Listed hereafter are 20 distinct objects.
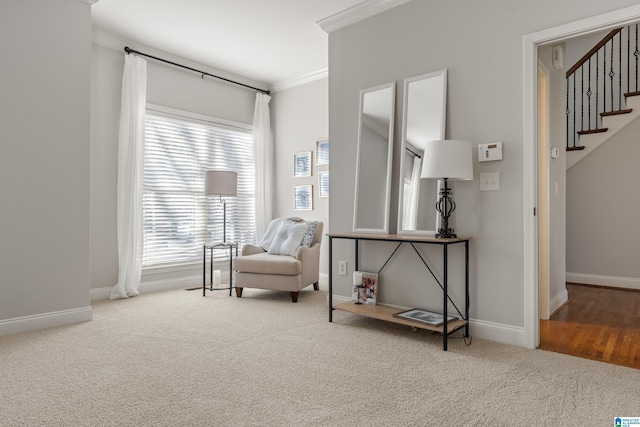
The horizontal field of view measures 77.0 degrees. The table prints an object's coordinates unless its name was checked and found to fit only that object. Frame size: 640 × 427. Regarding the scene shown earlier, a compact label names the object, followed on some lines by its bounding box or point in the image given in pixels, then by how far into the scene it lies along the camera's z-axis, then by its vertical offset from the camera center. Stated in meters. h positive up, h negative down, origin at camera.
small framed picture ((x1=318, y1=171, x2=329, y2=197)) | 5.21 +0.44
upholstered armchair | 4.13 -0.46
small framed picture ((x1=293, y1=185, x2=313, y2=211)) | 5.38 +0.26
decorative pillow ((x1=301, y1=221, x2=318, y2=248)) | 4.52 -0.20
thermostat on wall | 2.79 +0.46
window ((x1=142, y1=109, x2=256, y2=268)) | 4.69 +0.37
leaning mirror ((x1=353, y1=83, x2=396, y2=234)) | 3.42 +0.50
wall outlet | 3.77 -0.48
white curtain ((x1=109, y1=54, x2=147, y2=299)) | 4.30 +0.39
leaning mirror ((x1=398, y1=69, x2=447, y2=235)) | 3.11 +0.61
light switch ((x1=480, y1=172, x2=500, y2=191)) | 2.83 +0.26
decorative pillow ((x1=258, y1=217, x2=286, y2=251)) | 4.86 -0.22
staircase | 4.88 +1.73
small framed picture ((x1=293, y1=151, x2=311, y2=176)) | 5.40 +0.72
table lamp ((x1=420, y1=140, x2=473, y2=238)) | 2.71 +0.39
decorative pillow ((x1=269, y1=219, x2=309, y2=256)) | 4.46 -0.24
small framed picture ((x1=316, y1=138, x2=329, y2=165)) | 5.20 +0.85
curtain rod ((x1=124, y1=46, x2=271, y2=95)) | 4.38 +1.81
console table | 2.68 -0.66
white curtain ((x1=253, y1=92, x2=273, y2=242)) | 5.63 +0.76
